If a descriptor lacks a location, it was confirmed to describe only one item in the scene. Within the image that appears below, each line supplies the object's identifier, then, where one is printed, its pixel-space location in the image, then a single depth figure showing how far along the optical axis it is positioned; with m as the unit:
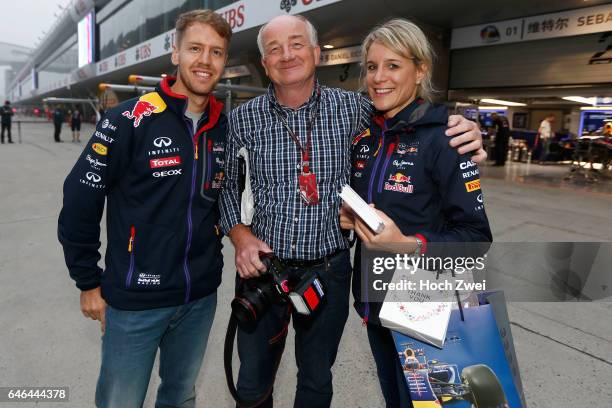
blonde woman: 1.36
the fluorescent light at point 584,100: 14.52
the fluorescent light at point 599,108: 15.12
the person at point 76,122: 19.31
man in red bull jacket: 1.48
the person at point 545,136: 14.98
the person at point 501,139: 13.59
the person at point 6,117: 17.25
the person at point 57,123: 19.03
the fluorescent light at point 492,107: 18.80
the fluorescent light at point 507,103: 16.88
